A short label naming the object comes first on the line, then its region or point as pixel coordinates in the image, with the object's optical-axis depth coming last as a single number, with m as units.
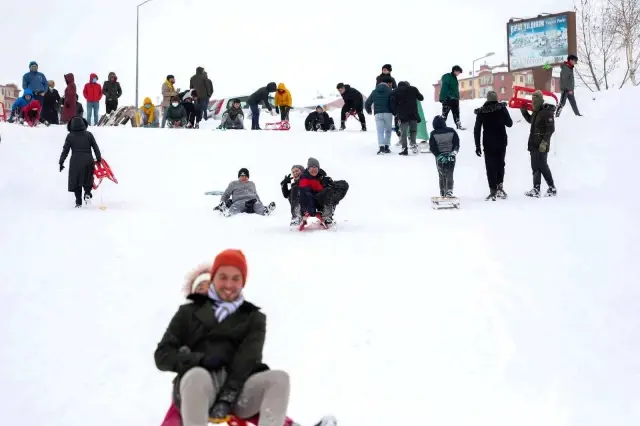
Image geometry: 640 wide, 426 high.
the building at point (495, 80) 103.61
